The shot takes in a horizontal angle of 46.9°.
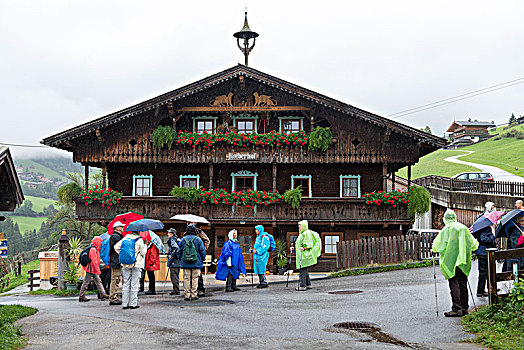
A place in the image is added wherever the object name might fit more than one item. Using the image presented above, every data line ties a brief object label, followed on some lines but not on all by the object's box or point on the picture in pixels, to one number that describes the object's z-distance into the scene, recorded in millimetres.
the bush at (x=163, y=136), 26859
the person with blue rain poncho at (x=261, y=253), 18734
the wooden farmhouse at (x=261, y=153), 26734
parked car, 46562
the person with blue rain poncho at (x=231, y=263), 17531
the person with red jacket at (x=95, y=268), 16070
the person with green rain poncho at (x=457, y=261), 11492
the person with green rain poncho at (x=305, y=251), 17500
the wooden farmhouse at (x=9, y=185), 12125
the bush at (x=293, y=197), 26500
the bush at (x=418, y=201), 26422
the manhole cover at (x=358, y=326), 10843
